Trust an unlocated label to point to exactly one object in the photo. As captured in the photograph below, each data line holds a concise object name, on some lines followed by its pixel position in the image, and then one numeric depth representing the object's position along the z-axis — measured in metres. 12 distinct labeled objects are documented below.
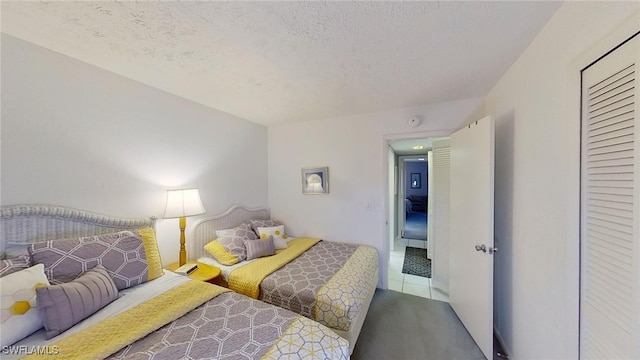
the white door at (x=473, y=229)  1.67
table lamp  1.99
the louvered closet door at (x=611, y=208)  0.75
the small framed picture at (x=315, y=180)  3.06
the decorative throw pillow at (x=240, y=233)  2.43
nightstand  1.89
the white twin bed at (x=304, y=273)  1.60
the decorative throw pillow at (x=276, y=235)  2.64
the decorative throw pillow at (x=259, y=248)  2.32
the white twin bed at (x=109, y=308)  0.99
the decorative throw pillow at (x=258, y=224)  2.84
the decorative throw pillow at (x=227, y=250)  2.21
